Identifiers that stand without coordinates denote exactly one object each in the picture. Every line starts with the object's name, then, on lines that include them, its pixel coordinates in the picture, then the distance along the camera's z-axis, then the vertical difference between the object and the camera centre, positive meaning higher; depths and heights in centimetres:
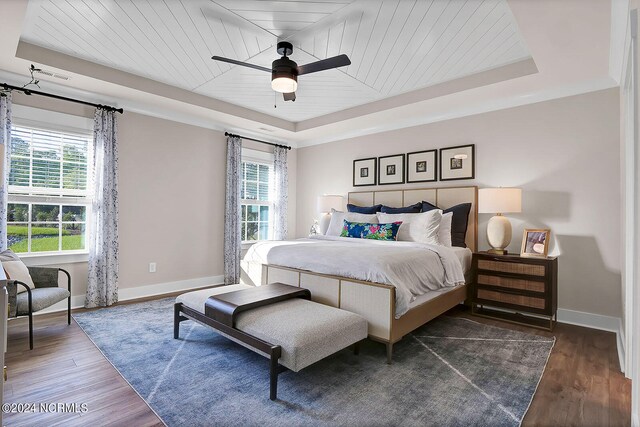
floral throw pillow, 383 -20
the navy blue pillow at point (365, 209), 474 +8
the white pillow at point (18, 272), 278 -55
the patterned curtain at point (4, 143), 316 +67
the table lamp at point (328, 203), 529 +18
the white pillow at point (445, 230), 384 -18
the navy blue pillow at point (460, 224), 397 -11
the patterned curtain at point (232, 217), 506 -6
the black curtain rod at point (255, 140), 512 +127
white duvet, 255 -43
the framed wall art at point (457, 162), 414 +71
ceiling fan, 263 +123
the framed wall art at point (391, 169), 481 +70
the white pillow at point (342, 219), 436 -6
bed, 246 -69
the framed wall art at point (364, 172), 514 +70
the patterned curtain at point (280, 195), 586 +34
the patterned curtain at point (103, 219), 377 -9
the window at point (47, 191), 340 +22
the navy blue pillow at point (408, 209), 428 +8
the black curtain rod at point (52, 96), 323 +127
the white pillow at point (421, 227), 374 -15
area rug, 180 -113
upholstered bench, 197 -78
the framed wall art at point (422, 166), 448 +71
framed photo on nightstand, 337 -28
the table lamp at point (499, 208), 344 +8
